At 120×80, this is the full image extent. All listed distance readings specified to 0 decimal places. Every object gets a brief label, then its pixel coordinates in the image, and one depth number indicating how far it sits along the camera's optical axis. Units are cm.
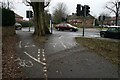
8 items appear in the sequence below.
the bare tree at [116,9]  2032
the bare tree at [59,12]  2991
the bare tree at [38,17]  905
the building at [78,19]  3802
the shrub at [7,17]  897
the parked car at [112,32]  967
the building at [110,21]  4303
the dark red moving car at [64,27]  1618
